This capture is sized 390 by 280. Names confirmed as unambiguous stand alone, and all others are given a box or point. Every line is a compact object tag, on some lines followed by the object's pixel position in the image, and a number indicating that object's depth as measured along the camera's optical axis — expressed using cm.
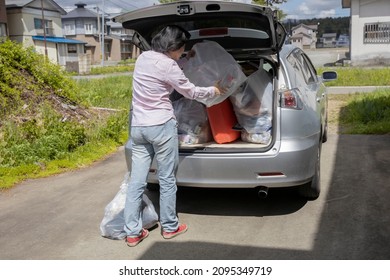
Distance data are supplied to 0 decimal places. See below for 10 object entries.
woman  382
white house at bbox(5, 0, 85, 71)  4203
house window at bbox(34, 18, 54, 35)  4441
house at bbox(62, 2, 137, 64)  6525
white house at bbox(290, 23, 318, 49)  7612
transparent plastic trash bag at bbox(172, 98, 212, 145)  468
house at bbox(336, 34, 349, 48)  7925
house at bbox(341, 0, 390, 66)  2497
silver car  414
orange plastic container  462
